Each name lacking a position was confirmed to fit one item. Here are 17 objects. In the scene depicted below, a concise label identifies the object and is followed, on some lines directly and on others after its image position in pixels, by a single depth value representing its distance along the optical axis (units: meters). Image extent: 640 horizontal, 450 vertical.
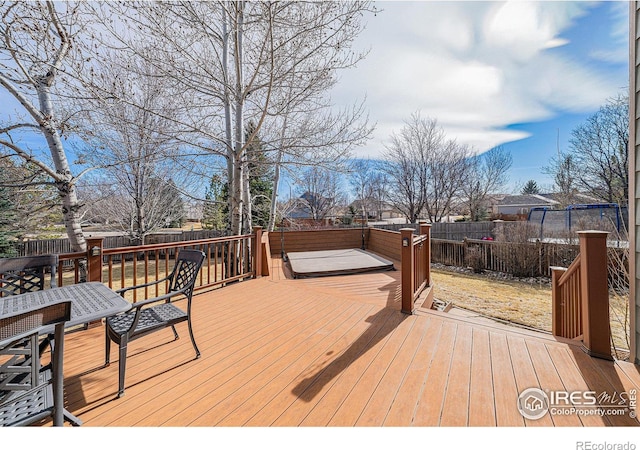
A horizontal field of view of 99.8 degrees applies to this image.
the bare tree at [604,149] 10.67
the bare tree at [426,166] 16.78
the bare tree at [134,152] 5.24
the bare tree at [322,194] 20.33
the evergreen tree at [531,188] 35.38
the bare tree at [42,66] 3.87
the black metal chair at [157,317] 1.91
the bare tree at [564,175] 12.95
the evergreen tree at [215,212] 12.05
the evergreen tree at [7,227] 8.56
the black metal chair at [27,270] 2.23
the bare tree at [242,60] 4.62
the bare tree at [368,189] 22.02
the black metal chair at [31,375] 1.11
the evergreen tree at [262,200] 12.42
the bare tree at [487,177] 18.50
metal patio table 1.34
